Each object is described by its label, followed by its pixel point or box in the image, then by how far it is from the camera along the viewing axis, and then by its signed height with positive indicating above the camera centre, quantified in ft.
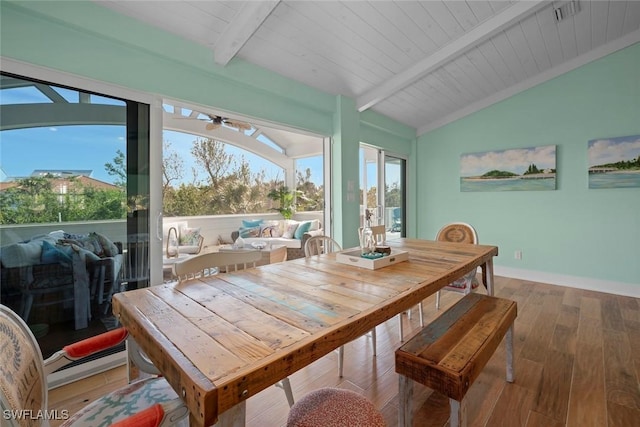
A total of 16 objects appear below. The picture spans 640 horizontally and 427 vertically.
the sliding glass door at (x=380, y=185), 15.43 +1.53
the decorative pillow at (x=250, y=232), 20.65 -1.31
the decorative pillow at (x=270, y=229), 20.61 -1.11
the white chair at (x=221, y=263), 4.76 -0.89
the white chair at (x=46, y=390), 2.37 -1.68
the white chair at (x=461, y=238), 8.05 -0.88
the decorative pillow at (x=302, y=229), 19.19 -1.05
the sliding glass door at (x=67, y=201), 5.64 +0.32
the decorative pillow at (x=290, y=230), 19.79 -1.15
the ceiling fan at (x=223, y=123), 11.92 +4.12
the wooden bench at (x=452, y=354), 3.60 -1.97
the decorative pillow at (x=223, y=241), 21.89 -2.07
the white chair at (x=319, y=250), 6.28 -1.02
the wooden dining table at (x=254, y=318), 2.25 -1.18
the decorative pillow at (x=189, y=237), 18.43 -1.47
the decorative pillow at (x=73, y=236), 6.21 -0.46
